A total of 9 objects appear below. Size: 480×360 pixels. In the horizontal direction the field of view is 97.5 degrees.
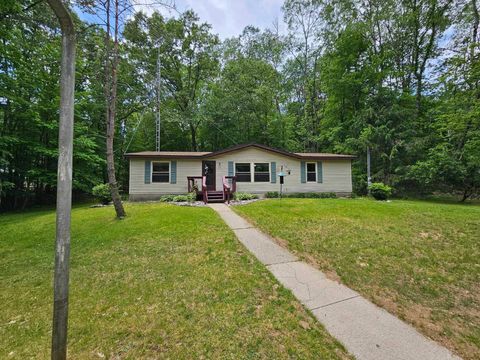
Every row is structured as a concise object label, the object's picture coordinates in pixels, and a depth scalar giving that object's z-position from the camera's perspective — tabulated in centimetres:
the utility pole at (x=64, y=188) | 183
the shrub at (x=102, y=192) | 1163
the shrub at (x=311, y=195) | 1361
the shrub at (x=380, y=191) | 1205
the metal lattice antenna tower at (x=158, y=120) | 1682
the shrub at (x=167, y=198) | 1187
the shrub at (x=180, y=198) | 1151
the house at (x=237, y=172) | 1267
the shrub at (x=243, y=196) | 1188
